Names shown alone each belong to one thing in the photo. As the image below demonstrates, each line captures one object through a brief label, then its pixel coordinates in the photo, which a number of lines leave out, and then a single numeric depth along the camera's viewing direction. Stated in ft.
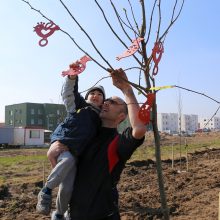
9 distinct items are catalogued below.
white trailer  73.71
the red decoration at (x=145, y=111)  3.93
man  4.42
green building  130.35
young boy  4.79
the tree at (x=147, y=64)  3.93
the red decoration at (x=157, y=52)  3.94
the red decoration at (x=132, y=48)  3.87
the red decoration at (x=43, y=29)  4.29
